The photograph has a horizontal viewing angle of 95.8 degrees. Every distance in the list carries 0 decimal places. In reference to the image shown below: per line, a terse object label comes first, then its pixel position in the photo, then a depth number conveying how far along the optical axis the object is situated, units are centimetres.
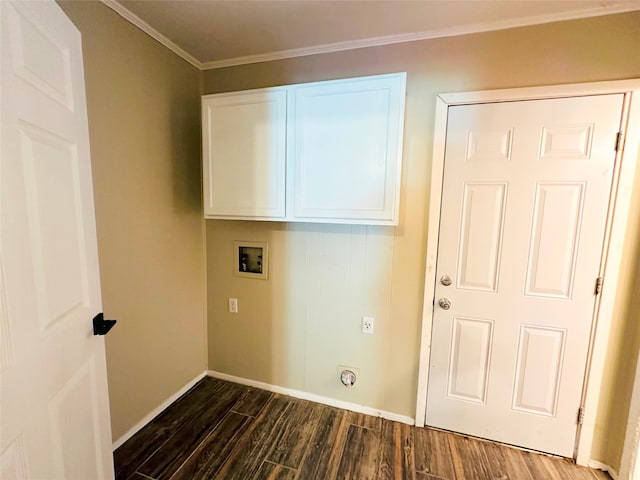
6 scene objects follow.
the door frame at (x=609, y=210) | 144
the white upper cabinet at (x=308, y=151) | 155
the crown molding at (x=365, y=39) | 144
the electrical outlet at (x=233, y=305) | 227
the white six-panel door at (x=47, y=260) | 72
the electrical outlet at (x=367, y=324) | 195
